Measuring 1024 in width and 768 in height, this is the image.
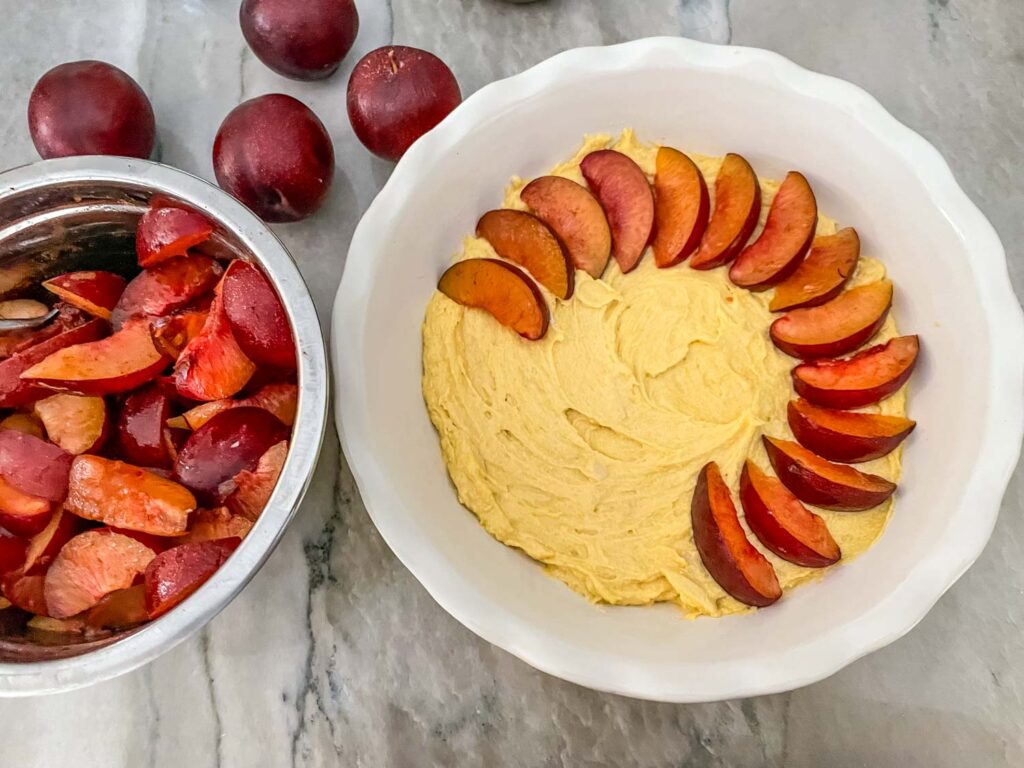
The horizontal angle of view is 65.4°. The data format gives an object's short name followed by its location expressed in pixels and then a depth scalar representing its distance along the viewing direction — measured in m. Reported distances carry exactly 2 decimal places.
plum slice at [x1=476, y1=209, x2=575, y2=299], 0.35
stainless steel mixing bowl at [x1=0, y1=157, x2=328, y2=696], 0.25
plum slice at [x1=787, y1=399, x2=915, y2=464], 0.33
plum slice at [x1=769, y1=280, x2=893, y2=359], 0.34
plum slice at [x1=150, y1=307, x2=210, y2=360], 0.30
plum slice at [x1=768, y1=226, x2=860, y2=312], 0.35
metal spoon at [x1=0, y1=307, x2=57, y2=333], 0.31
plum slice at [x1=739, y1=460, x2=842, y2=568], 0.32
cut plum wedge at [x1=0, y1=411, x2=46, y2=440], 0.30
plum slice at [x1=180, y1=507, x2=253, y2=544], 0.29
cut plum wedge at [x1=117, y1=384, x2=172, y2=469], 0.30
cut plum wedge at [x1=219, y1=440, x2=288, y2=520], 0.28
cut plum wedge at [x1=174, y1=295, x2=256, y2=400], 0.29
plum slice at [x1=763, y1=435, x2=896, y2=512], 0.32
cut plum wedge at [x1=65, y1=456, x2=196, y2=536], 0.28
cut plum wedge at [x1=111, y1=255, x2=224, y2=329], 0.31
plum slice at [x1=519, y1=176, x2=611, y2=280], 0.35
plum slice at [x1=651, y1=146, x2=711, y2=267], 0.35
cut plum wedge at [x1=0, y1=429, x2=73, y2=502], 0.28
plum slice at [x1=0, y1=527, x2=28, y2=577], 0.28
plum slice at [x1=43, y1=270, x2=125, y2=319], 0.31
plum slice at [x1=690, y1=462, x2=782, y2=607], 0.31
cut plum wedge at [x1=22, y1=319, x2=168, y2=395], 0.29
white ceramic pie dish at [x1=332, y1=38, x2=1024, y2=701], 0.29
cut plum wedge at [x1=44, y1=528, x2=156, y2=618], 0.28
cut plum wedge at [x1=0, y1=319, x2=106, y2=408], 0.30
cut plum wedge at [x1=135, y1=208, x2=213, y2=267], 0.29
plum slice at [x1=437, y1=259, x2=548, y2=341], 0.34
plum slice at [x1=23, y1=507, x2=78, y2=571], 0.29
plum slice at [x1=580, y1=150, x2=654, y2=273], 0.35
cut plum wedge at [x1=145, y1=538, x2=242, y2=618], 0.26
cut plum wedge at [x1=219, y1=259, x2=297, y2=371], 0.29
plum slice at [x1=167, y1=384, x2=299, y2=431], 0.30
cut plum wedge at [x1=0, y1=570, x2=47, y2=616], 0.29
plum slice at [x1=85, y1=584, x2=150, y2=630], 0.28
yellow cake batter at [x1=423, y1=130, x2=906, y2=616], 0.33
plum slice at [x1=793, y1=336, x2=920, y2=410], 0.33
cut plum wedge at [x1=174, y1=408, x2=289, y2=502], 0.28
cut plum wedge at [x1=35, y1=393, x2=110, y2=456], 0.29
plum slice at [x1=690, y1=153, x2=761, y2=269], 0.35
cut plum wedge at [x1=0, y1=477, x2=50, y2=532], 0.28
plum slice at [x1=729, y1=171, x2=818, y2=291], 0.35
